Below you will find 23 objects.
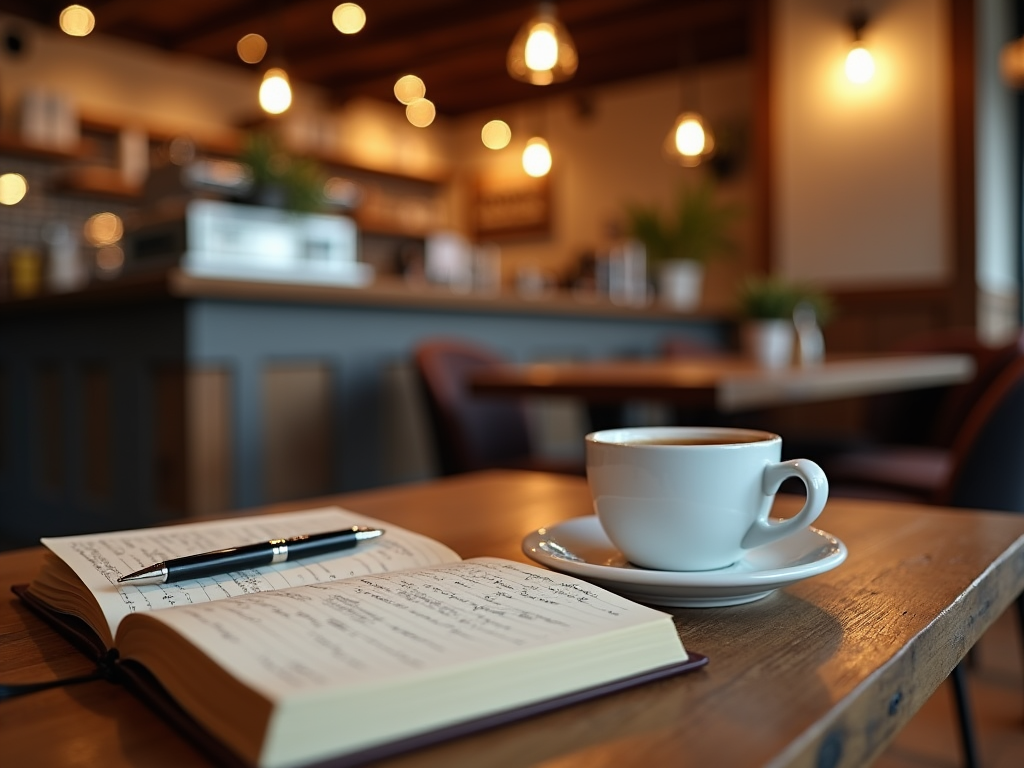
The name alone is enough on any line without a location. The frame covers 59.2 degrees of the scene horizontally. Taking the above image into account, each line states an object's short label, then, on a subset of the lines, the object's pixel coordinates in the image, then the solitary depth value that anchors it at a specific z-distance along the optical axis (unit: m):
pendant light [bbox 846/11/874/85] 4.50
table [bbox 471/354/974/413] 1.67
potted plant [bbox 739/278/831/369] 2.83
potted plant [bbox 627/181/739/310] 4.68
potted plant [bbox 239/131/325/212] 2.72
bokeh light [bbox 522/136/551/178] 5.28
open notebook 0.35
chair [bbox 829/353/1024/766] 1.43
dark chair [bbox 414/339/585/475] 2.27
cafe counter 2.37
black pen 0.54
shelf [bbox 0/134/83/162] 4.91
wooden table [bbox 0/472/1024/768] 0.37
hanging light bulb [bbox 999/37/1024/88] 3.21
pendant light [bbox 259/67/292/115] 4.03
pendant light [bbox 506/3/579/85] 3.08
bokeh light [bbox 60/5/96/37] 4.79
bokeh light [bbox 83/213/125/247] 5.36
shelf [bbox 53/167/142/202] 5.18
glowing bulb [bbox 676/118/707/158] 4.45
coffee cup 0.57
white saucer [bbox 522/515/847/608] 0.54
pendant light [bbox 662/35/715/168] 4.46
